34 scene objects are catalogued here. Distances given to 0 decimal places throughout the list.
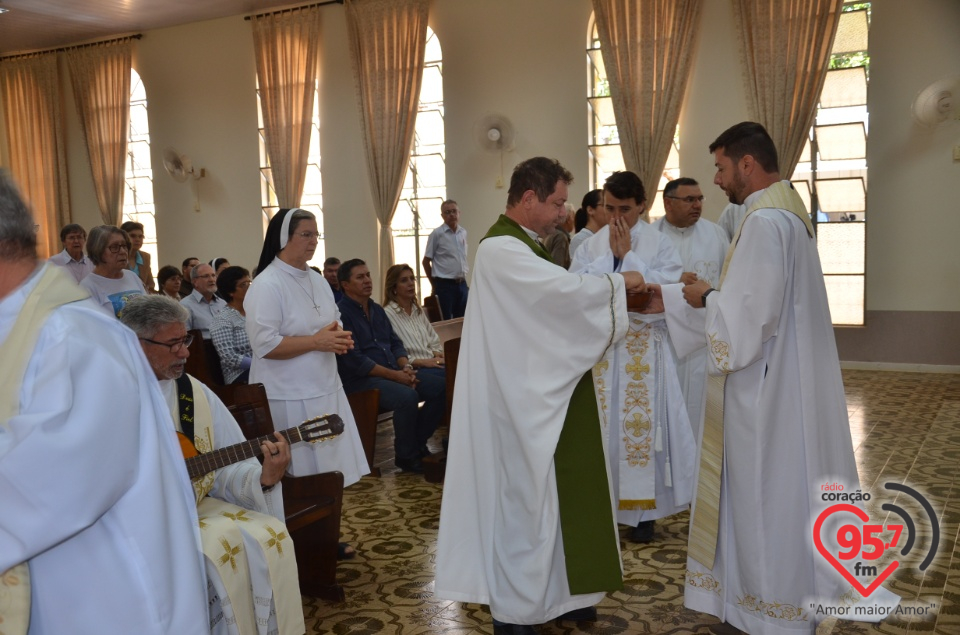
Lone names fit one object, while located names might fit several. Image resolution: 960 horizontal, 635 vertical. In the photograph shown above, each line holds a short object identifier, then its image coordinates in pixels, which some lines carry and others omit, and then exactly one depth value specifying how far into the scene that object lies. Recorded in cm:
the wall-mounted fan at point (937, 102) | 881
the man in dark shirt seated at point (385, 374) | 607
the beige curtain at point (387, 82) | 1192
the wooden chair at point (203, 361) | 586
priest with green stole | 322
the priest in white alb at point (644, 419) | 446
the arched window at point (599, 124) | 1106
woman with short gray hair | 612
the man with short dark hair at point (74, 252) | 783
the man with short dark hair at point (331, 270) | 934
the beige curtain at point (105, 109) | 1451
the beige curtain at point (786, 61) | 952
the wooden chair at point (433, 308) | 940
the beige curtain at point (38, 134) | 1520
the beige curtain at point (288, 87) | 1278
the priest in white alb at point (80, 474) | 145
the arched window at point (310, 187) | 1329
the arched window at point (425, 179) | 1229
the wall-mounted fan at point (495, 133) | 1125
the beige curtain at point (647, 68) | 1023
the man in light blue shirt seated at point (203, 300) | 695
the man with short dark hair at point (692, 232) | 526
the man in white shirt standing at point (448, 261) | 1076
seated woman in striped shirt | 673
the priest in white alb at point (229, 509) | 277
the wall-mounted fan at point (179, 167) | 1385
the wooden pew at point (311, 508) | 377
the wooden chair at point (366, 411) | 529
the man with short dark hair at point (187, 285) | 882
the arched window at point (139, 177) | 1488
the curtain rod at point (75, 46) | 1432
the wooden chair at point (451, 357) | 587
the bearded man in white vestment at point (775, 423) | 315
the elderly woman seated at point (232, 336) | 595
